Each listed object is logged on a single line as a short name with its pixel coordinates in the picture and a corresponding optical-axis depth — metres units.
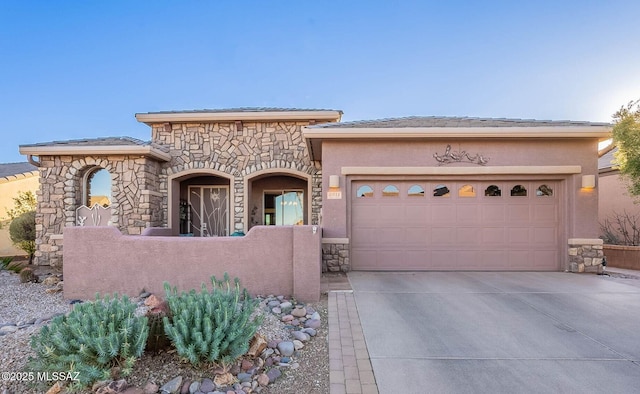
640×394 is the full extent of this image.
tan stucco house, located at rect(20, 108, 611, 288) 7.59
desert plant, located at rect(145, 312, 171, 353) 3.36
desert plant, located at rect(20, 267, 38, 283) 7.57
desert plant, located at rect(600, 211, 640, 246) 10.45
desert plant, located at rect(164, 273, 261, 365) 2.97
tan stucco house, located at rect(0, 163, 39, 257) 12.09
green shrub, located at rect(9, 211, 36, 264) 9.94
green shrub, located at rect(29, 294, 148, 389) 2.81
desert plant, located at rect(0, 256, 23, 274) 8.27
